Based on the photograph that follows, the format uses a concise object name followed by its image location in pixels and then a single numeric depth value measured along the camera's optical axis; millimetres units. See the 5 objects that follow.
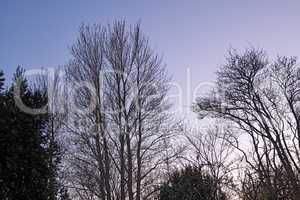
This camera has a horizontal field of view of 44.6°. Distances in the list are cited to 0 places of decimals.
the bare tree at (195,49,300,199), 13484
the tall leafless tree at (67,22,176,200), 13414
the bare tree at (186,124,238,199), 14464
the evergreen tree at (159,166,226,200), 7342
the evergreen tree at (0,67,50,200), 7945
